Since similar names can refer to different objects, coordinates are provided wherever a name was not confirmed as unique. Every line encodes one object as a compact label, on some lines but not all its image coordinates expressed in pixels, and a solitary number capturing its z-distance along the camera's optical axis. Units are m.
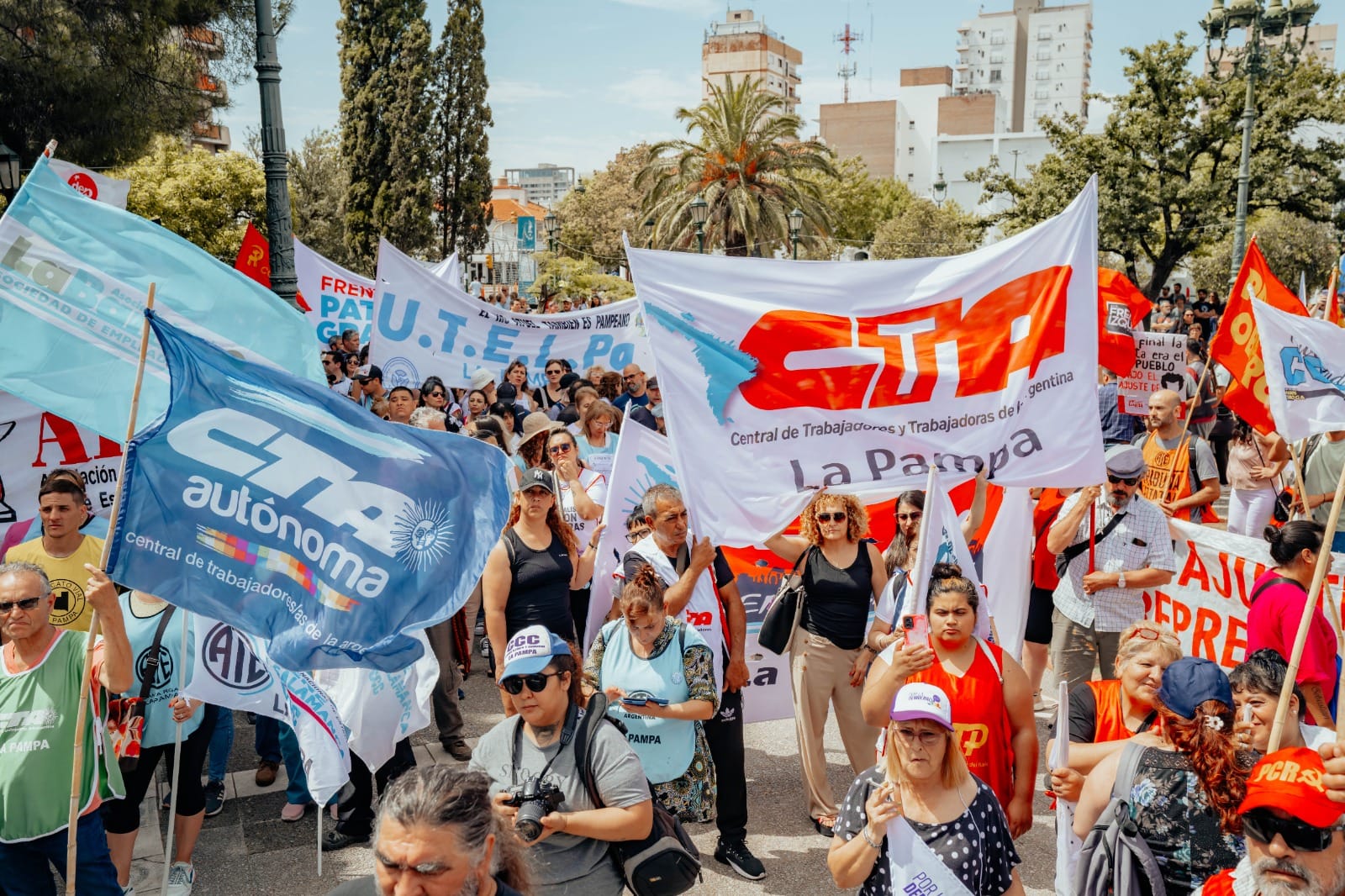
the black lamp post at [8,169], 11.66
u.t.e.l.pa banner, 9.76
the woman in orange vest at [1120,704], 3.79
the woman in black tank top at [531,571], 5.60
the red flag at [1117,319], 10.69
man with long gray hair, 2.42
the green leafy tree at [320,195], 49.19
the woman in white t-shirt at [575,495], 6.76
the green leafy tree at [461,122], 40.66
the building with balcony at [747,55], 117.69
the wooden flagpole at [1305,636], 3.36
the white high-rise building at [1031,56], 129.62
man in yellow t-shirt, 4.96
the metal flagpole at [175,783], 4.54
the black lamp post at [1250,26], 15.86
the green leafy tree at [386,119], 39.34
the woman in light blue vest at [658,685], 4.61
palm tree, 38.31
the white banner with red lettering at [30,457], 5.69
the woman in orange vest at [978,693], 4.14
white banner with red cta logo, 4.73
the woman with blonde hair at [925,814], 3.24
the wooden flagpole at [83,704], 3.46
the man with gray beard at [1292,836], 2.67
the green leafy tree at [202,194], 41.22
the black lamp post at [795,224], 29.72
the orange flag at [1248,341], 7.48
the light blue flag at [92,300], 4.62
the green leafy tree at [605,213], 58.22
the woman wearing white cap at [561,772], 3.33
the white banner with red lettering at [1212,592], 5.74
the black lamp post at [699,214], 26.97
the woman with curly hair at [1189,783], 3.28
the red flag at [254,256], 11.25
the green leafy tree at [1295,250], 39.28
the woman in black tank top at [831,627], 5.41
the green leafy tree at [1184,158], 27.92
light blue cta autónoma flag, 3.71
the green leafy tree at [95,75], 13.55
